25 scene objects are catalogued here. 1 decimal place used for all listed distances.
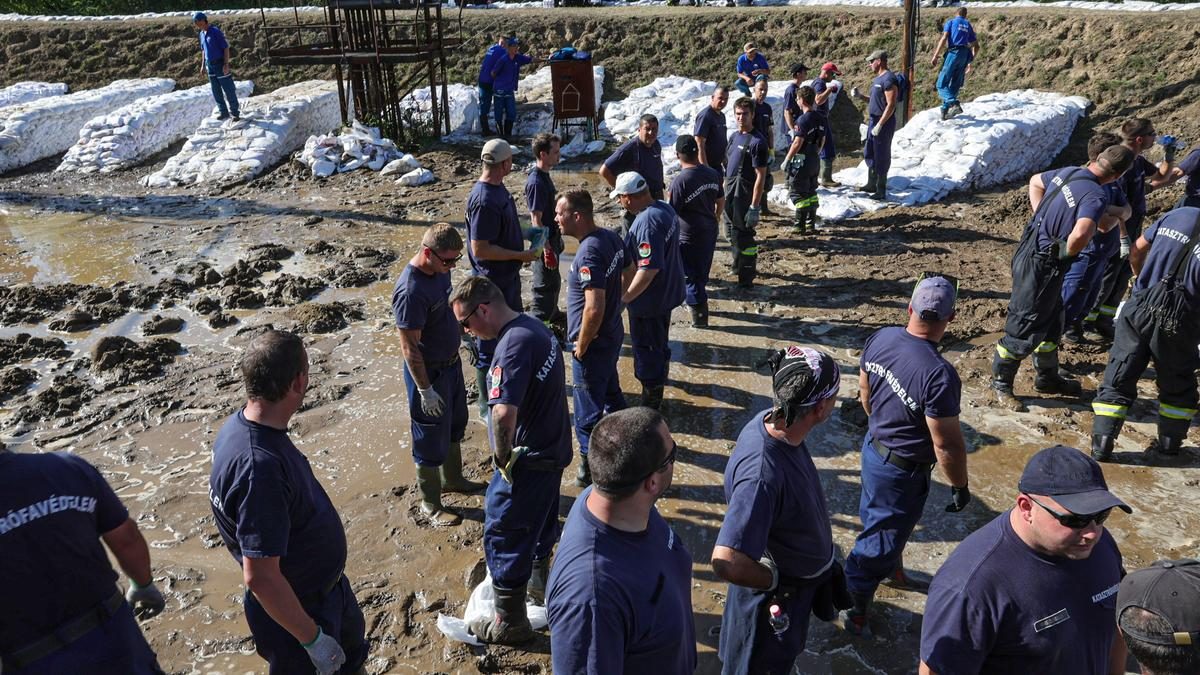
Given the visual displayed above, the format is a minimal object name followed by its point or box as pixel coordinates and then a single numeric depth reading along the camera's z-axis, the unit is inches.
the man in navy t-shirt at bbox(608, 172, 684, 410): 223.8
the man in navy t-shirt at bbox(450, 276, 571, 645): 143.9
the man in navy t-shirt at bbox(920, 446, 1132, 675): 92.7
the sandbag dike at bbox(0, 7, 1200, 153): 501.7
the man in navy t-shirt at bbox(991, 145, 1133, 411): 212.7
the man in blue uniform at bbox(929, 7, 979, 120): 487.8
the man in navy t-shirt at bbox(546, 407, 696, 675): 89.0
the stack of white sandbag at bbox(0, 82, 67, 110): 732.0
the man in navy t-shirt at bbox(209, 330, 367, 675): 109.0
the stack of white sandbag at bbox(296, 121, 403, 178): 518.9
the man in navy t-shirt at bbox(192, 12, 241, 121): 547.5
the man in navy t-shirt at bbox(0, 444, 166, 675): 99.0
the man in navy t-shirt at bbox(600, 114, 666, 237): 305.7
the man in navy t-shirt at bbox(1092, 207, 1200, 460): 194.1
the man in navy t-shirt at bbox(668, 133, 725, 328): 275.3
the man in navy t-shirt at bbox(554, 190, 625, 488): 194.4
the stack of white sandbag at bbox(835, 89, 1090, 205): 426.3
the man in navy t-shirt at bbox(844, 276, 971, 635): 140.6
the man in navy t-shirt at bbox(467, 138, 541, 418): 233.9
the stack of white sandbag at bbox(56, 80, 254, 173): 589.3
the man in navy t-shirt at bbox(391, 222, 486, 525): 180.1
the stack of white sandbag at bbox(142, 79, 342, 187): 534.9
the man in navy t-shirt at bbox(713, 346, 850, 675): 113.0
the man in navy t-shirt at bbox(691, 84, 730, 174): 343.3
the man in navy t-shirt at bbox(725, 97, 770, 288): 318.0
